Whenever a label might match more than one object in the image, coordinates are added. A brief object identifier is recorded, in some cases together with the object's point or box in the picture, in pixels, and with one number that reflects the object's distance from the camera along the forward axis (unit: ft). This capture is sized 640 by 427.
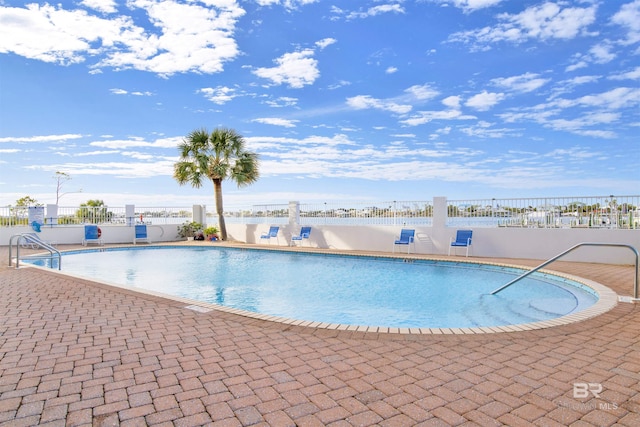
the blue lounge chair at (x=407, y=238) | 39.68
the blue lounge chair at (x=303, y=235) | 48.80
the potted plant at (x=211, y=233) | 57.52
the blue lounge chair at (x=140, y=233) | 55.78
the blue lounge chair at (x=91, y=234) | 51.47
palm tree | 56.24
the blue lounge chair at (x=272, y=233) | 51.93
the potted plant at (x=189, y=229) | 60.75
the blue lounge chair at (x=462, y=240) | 37.32
